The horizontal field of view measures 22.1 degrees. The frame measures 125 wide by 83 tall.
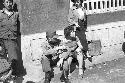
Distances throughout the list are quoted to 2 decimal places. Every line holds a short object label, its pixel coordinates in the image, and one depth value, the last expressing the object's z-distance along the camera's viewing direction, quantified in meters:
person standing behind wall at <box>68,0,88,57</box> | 9.08
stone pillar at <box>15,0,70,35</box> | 9.09
